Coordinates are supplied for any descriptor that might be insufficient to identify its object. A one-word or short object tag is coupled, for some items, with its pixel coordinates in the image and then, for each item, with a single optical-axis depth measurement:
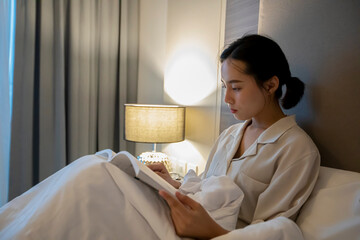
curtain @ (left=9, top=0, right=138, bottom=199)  1.90
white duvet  0.67
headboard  0.98
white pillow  0.76
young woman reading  0.92
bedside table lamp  1.77
